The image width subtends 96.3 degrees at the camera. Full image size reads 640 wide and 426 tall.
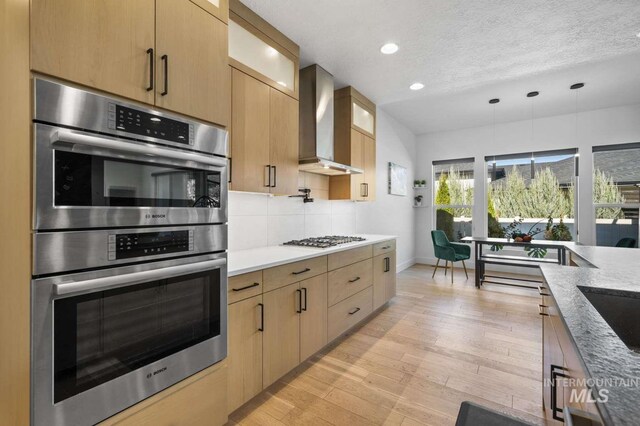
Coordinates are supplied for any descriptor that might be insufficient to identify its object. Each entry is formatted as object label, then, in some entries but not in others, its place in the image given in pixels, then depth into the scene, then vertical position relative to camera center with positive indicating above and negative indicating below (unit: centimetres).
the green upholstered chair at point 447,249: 496 -65
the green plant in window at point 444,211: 635 +3
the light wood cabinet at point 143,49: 99 +67
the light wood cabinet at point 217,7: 146 +108
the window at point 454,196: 615 +36
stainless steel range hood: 297 +100
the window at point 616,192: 478 +35
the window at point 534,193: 524 +38
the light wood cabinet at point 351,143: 355 +89
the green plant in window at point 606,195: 489 +31
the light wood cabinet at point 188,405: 119 -88
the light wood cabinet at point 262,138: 208 +59
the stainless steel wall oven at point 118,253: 97 -16
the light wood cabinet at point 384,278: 335 -82
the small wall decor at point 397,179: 528 +65
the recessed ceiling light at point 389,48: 271 +159
